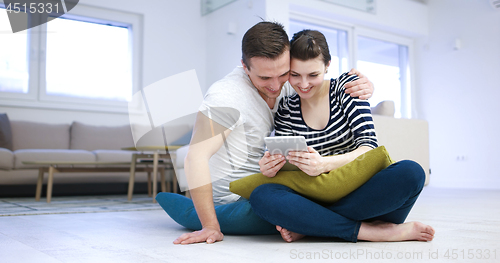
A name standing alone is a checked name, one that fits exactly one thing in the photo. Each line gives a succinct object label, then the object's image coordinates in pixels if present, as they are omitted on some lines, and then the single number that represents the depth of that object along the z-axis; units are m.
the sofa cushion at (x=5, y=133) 4.40
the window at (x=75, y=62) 5.04
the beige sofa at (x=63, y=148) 4.12
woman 1.30
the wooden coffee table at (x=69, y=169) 3.51
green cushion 1.32
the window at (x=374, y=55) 5.91
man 1.42
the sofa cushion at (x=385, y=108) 3.58
